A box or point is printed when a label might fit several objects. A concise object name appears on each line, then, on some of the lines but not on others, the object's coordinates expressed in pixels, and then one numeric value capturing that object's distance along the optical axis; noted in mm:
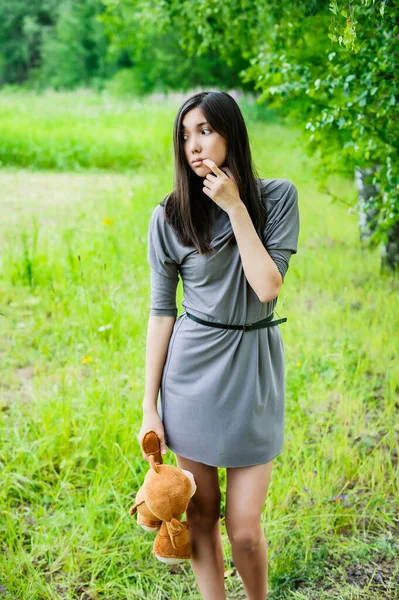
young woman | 1806
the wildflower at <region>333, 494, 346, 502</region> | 2648
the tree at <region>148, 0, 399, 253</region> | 2928
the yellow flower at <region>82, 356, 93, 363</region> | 3330
